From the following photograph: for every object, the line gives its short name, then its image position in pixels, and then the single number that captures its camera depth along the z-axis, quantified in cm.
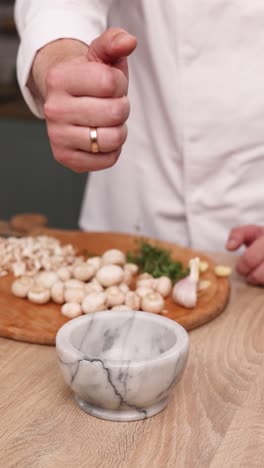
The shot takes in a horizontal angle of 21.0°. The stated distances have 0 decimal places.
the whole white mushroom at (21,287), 99
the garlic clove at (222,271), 109
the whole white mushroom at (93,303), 93
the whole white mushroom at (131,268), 108
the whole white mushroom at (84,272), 103
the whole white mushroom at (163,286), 101
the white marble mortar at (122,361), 69
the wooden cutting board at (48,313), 89
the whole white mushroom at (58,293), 97
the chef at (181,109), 110
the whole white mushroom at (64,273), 103
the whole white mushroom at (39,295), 97
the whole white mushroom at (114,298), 95
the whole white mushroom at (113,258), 108
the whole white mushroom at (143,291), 97
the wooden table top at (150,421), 66
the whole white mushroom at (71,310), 93
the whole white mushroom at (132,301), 95
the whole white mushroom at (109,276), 100
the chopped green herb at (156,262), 107
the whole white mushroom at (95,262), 106
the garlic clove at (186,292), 97
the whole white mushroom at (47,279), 100
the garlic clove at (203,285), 104
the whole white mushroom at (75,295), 96
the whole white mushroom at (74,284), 98
